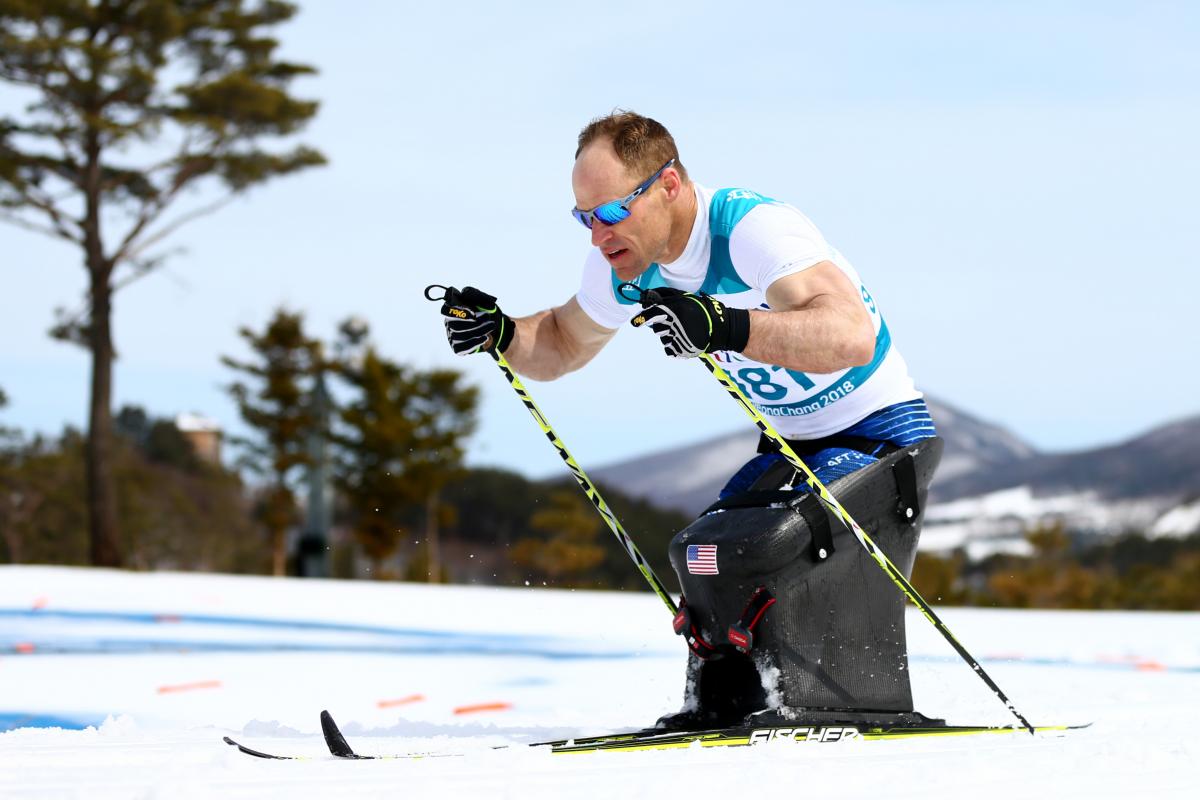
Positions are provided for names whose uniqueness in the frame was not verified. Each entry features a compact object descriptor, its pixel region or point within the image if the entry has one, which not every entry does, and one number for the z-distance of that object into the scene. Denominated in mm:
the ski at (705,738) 6535
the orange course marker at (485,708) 10484
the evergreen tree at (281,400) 50812
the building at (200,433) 104125
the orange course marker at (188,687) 11898
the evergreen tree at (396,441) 51969
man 7016
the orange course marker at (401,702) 11312
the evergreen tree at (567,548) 53250
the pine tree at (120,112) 39937
